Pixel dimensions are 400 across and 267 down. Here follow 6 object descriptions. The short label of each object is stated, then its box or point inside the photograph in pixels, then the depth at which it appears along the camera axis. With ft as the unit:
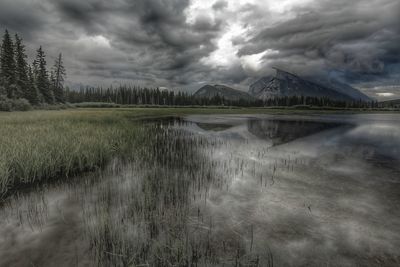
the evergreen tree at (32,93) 169.99
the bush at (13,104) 108.99
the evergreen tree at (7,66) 145.79
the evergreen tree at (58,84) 244.63
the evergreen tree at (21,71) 159.89
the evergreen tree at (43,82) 202.18
